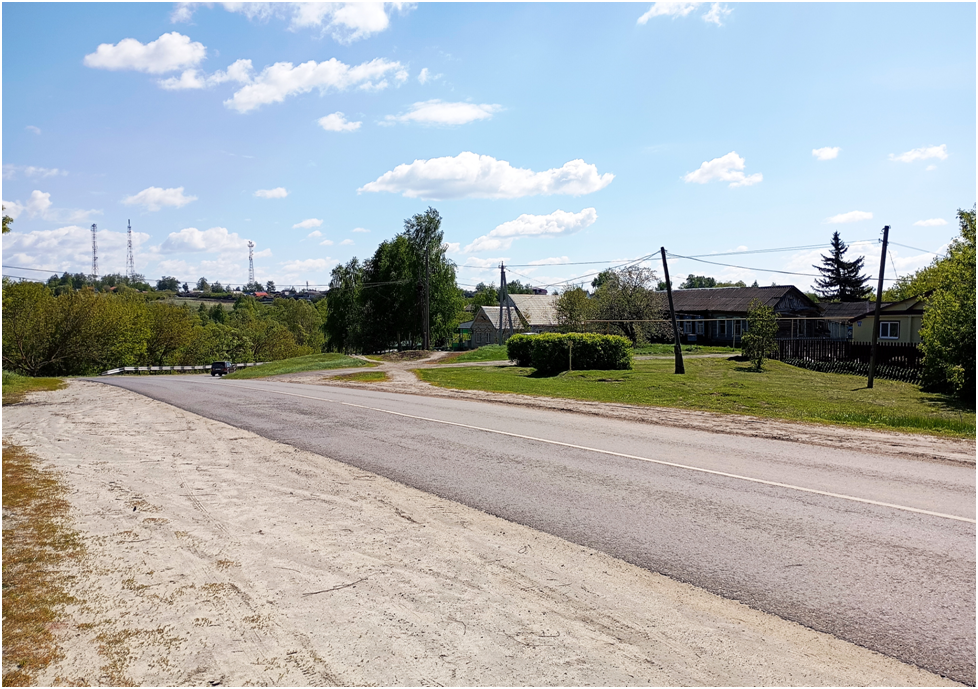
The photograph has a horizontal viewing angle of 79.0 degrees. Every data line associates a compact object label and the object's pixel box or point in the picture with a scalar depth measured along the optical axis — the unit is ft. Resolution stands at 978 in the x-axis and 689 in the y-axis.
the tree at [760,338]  105.91
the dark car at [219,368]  170.81
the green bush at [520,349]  120.78
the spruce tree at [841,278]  272.51
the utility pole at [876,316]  82.48
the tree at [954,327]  53.06
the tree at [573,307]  164.04
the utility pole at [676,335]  101.07
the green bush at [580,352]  103.01
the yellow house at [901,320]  130.72
